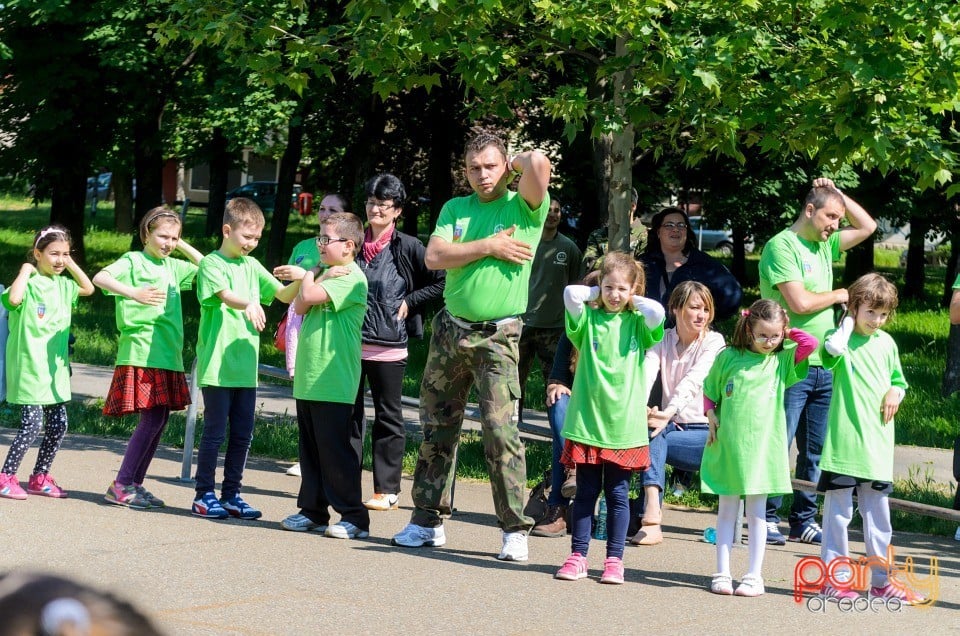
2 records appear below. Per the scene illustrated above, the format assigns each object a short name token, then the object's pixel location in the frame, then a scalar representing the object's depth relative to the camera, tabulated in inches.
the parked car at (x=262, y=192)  2004.9
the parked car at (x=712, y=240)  1937.7
